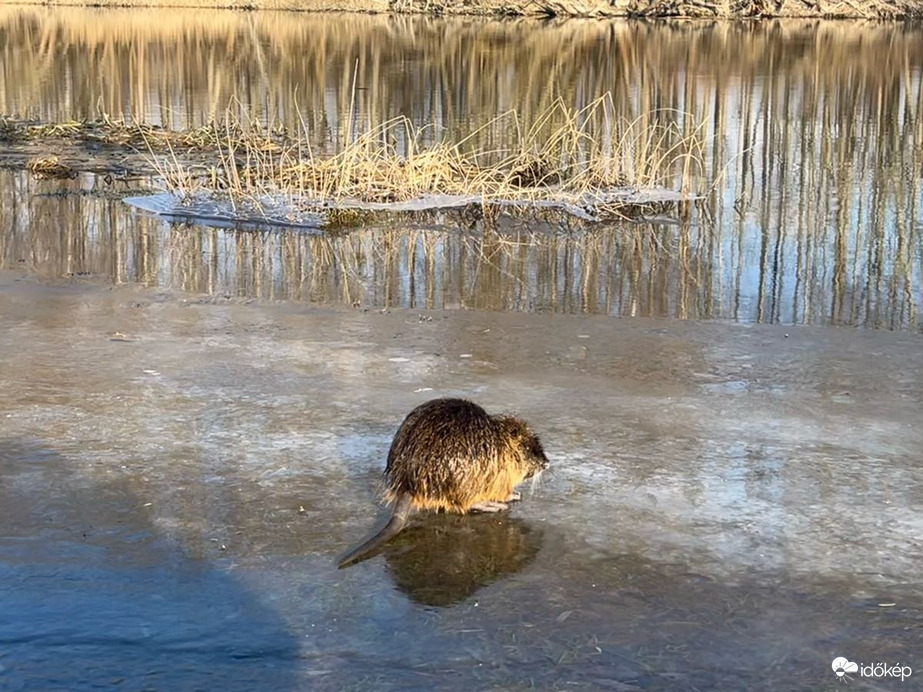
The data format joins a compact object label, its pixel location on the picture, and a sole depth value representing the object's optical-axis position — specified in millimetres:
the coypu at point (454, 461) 5023
